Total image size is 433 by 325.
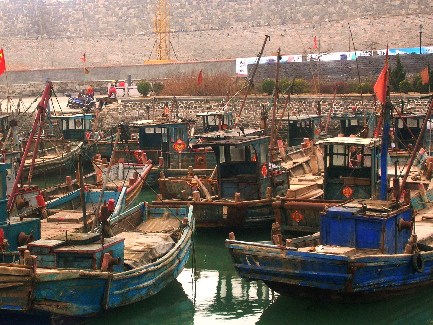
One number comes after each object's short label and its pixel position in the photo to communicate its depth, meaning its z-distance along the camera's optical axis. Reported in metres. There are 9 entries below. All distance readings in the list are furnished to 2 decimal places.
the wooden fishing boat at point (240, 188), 21.42
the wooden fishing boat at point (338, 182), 20.03
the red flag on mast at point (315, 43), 58.00
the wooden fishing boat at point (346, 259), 15.70
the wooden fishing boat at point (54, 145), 28.23
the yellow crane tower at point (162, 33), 66.44
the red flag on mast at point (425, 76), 27.36
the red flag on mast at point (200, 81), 42.42
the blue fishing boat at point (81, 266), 14.59
